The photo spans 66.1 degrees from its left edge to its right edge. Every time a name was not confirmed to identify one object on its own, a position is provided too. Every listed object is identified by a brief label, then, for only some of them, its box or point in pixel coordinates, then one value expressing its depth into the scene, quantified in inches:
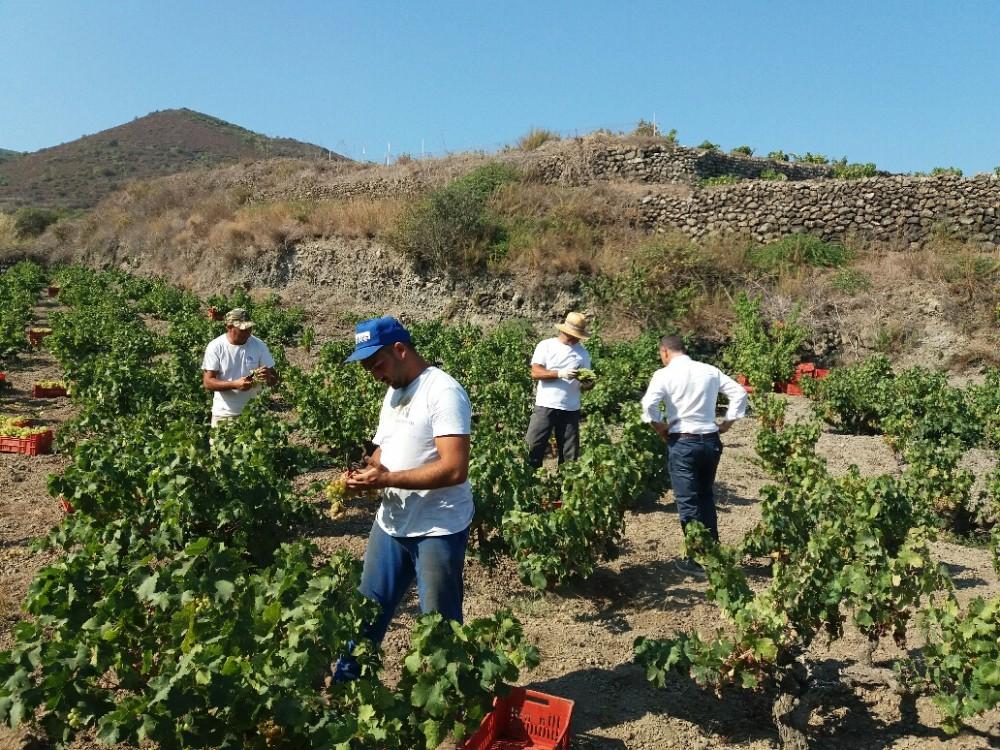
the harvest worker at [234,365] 227.3
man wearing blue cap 121.7
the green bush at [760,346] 535.2
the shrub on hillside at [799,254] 725.3
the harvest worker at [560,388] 259.4
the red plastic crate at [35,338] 619.2
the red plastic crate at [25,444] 329.4
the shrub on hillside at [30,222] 1919.3
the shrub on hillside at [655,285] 697.0
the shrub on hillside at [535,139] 1094.4
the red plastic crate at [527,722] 123.4
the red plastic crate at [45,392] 455.2
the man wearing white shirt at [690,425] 208.8
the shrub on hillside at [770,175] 915.4
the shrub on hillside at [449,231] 810.2
